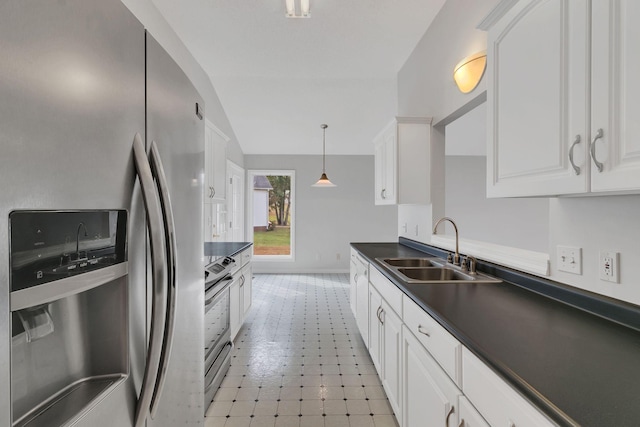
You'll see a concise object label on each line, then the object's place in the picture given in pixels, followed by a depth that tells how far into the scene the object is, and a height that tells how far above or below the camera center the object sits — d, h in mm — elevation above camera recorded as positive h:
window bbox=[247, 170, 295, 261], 6375 -14
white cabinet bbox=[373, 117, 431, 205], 2779 +502
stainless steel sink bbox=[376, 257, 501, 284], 1784 -368
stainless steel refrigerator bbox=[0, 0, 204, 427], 484 -9
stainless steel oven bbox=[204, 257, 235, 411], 1917 -758
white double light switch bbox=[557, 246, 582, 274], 1271 -178
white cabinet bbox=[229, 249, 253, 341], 2725 -751
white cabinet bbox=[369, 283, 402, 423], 1707 -824
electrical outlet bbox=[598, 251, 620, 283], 1116 -179
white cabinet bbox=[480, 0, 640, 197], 803 +379
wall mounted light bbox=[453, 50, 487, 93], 1949 +947
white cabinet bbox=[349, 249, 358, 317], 3295 -692
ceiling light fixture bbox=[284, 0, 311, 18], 2412 +1640
